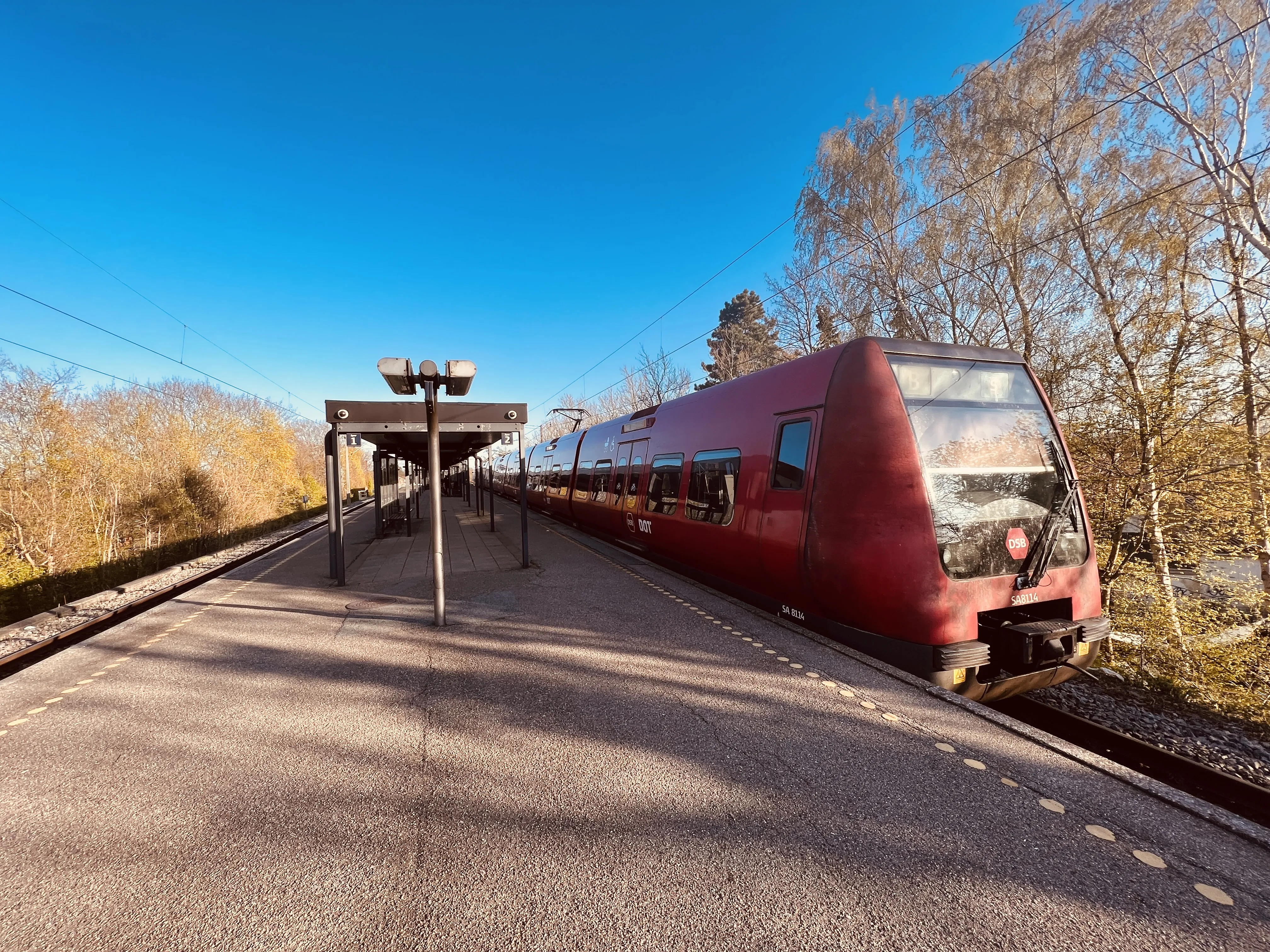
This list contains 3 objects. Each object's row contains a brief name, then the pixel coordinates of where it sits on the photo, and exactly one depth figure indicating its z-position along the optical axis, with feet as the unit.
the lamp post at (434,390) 17.99
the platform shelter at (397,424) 25.73
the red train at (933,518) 12.87
